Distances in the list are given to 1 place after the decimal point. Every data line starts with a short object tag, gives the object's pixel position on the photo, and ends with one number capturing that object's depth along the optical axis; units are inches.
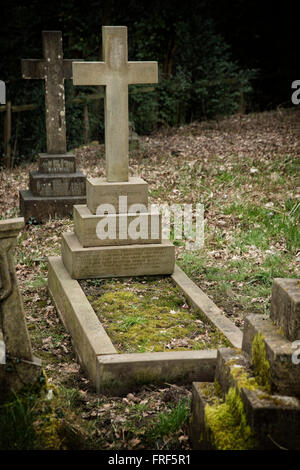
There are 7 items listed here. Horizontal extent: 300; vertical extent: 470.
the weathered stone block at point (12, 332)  138.1
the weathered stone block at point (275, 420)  120.3
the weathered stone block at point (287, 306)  124.5
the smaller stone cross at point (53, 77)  351.3
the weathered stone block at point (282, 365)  122.8
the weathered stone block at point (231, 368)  132.3
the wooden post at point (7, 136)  539.6
